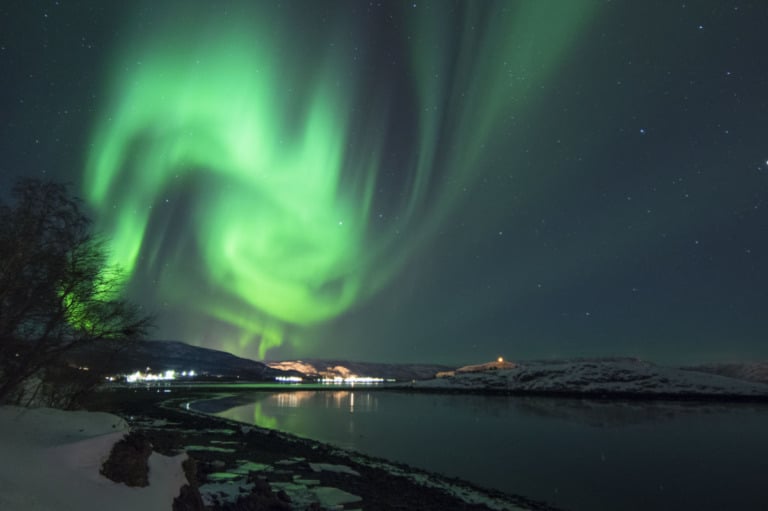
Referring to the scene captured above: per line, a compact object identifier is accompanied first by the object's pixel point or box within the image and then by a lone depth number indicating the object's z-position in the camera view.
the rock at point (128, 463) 8.73
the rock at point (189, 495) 9.74
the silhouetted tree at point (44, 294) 11.92
